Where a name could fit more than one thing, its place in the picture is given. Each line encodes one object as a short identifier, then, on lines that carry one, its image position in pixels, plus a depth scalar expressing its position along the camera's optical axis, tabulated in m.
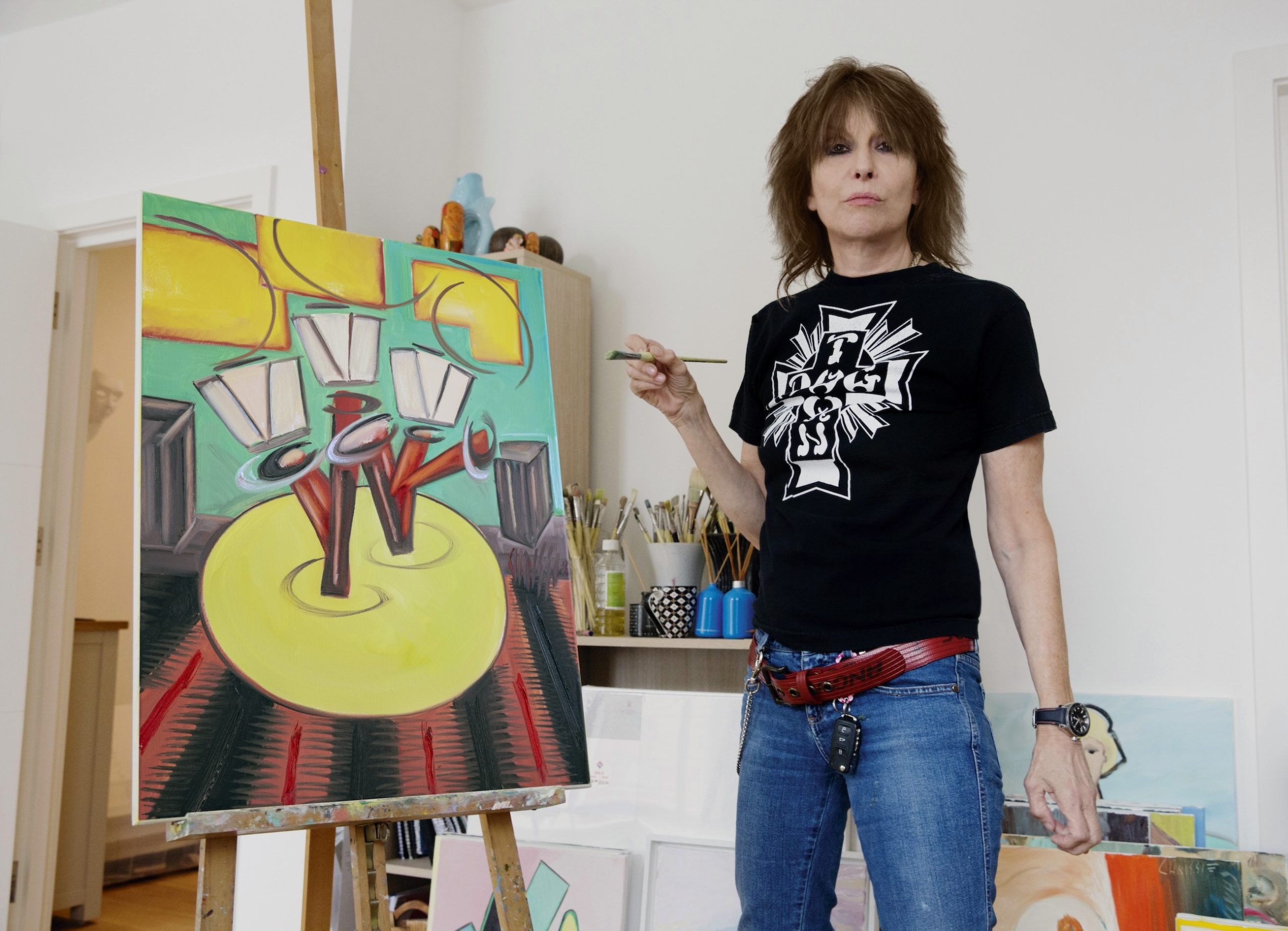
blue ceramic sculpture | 2.53
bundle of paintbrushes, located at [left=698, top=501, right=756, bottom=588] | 2.19
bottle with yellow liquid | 2.27
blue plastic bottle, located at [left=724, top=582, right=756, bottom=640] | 2.12
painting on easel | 1.21
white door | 2.62
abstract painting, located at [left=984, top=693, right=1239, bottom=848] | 1.90
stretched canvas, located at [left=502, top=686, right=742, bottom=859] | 2.04
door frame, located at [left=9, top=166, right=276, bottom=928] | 2.70
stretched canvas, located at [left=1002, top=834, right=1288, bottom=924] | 1.75
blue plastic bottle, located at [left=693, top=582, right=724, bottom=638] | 2.17
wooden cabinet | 2.43
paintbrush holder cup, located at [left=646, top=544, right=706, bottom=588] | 2.25
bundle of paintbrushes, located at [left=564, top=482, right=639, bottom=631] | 2.30
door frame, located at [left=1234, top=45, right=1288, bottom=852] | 1.88
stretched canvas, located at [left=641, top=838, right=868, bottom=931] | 1.96
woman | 1.09
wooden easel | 1.11
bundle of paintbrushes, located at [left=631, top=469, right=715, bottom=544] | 2.29
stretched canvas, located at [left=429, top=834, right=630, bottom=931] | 2.02
